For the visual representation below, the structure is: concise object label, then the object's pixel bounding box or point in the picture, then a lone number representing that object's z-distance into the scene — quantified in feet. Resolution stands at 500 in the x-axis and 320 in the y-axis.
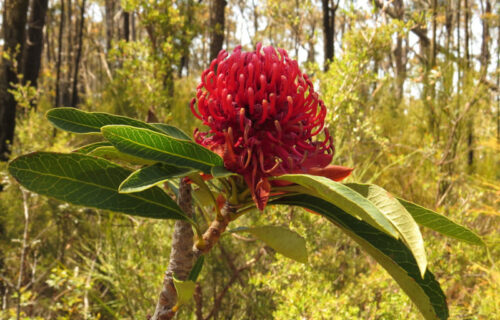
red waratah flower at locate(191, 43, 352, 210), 2.07
